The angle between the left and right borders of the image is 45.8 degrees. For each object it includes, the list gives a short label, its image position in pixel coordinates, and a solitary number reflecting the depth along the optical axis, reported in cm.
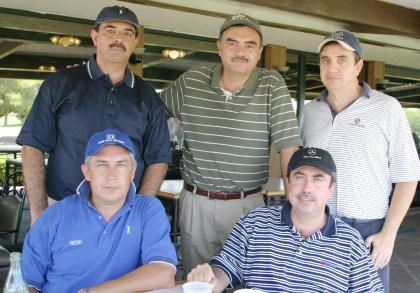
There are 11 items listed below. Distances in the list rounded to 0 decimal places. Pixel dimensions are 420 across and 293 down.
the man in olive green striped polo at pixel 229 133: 237
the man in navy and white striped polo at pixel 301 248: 194
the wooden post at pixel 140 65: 534
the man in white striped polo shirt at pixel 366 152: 216
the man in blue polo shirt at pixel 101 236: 190
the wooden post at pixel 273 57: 655
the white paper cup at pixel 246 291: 147
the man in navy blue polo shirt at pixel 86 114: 231
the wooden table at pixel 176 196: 443
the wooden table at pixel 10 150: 866
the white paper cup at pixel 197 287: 151
